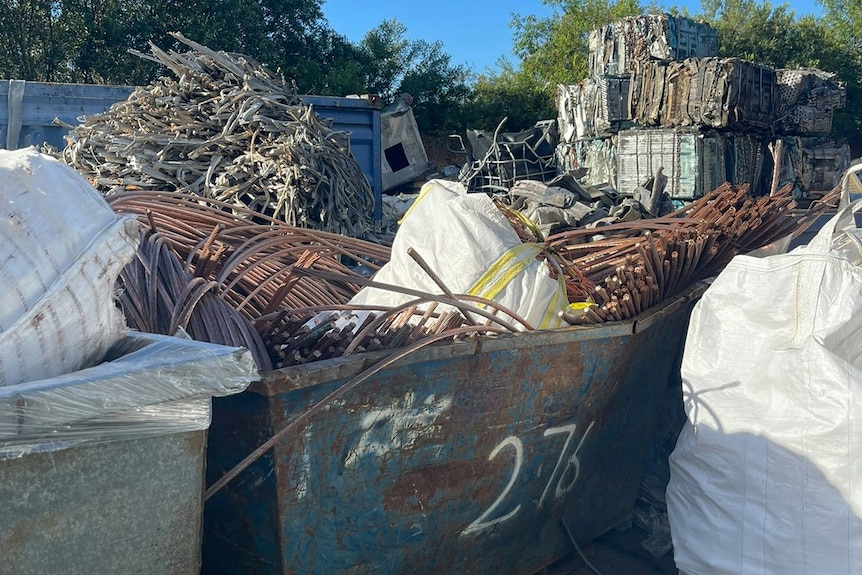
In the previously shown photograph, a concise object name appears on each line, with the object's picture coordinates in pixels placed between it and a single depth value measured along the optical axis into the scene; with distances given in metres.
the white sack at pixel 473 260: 2.54
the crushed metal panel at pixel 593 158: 11.74
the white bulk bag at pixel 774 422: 2.35
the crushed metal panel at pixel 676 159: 10.62
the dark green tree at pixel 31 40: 14.98
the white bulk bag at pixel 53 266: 1.30
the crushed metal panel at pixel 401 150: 12.81
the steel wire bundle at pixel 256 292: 2.04
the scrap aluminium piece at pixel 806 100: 11.79
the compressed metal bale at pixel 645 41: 12.38
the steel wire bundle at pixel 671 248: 2.85
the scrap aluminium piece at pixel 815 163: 12.17
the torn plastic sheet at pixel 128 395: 1.22
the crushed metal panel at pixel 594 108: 11.32
